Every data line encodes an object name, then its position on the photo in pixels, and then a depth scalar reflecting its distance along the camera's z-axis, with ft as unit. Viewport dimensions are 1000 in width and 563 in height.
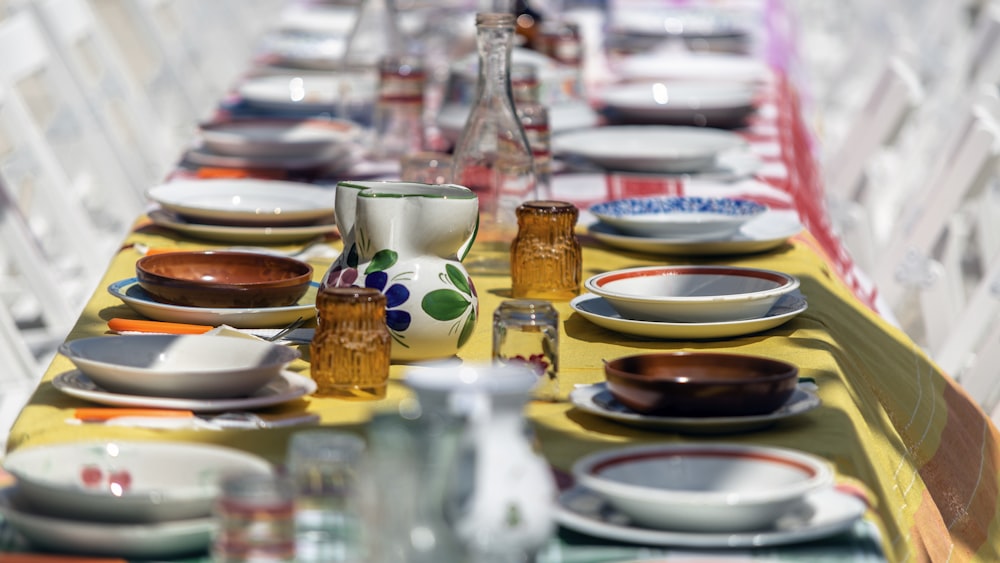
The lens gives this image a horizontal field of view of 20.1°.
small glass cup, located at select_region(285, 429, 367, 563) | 7.52
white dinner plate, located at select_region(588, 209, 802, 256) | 11.59
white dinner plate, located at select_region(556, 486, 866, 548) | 8.05
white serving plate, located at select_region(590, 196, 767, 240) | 11.72
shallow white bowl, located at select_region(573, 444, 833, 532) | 8.04
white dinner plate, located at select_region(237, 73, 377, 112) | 16.17
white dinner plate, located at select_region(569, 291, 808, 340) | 10.04
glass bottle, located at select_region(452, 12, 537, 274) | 11.42
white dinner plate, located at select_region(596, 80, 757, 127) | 15.68
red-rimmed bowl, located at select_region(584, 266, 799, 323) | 10.09
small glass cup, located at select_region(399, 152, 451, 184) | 12.38
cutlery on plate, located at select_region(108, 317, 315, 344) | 9.94
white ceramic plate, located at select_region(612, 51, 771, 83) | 18.62
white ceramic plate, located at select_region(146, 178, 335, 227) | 11.84
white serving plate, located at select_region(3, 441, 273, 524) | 7.93
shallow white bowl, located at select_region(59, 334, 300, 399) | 9.02
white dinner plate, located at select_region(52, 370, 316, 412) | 8.99
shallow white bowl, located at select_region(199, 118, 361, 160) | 13.44
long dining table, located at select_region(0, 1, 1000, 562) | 8.76
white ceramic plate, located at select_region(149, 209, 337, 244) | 11.73
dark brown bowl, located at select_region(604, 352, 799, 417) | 8.87
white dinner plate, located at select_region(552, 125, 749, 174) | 13.54
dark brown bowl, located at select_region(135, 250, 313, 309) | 10.15
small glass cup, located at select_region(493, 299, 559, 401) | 9.41
